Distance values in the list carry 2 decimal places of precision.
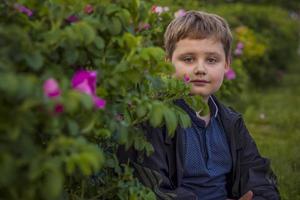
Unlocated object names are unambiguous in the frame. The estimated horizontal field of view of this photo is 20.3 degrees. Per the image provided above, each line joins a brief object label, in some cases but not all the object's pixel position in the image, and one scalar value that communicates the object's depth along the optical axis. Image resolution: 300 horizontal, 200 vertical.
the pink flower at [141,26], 1.45
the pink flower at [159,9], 1.99
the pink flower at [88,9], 1.37
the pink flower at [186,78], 1.77
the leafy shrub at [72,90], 1.17
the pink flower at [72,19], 1.33
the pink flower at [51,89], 1.20
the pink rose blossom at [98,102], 1.27
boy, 1.79
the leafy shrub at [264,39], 4.17
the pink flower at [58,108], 1.21
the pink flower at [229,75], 2.69
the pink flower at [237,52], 3.33
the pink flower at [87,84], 1.26
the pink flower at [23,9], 1.31
